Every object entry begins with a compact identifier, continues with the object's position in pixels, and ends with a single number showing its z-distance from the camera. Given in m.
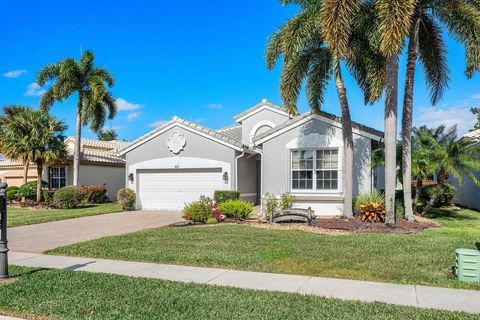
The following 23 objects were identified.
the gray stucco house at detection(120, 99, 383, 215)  16.81
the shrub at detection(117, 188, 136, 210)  20.42
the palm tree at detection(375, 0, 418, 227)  11.86
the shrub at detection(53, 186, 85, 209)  21.66
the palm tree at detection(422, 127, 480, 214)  14.98
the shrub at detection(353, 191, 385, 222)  14.18
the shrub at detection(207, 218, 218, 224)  14.40
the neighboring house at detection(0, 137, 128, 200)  27.02
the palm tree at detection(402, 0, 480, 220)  13.90
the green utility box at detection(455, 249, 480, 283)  6.74
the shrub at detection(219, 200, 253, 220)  15.18
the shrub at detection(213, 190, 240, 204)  18.36
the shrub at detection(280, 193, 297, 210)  16.14
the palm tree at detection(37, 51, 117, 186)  24.22
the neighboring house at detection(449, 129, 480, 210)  21.12
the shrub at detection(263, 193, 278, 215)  15.24
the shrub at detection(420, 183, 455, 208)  20.41
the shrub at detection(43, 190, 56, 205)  22.83
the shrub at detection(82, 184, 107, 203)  23.38
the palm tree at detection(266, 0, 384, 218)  14.80
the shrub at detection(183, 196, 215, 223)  14.50
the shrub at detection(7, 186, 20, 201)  25.19
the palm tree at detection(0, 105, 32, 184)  22.67
